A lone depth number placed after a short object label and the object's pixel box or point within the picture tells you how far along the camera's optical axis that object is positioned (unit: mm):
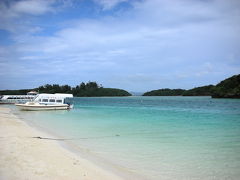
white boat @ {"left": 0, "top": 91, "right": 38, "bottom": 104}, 59794
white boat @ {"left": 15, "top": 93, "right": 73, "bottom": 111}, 37438
